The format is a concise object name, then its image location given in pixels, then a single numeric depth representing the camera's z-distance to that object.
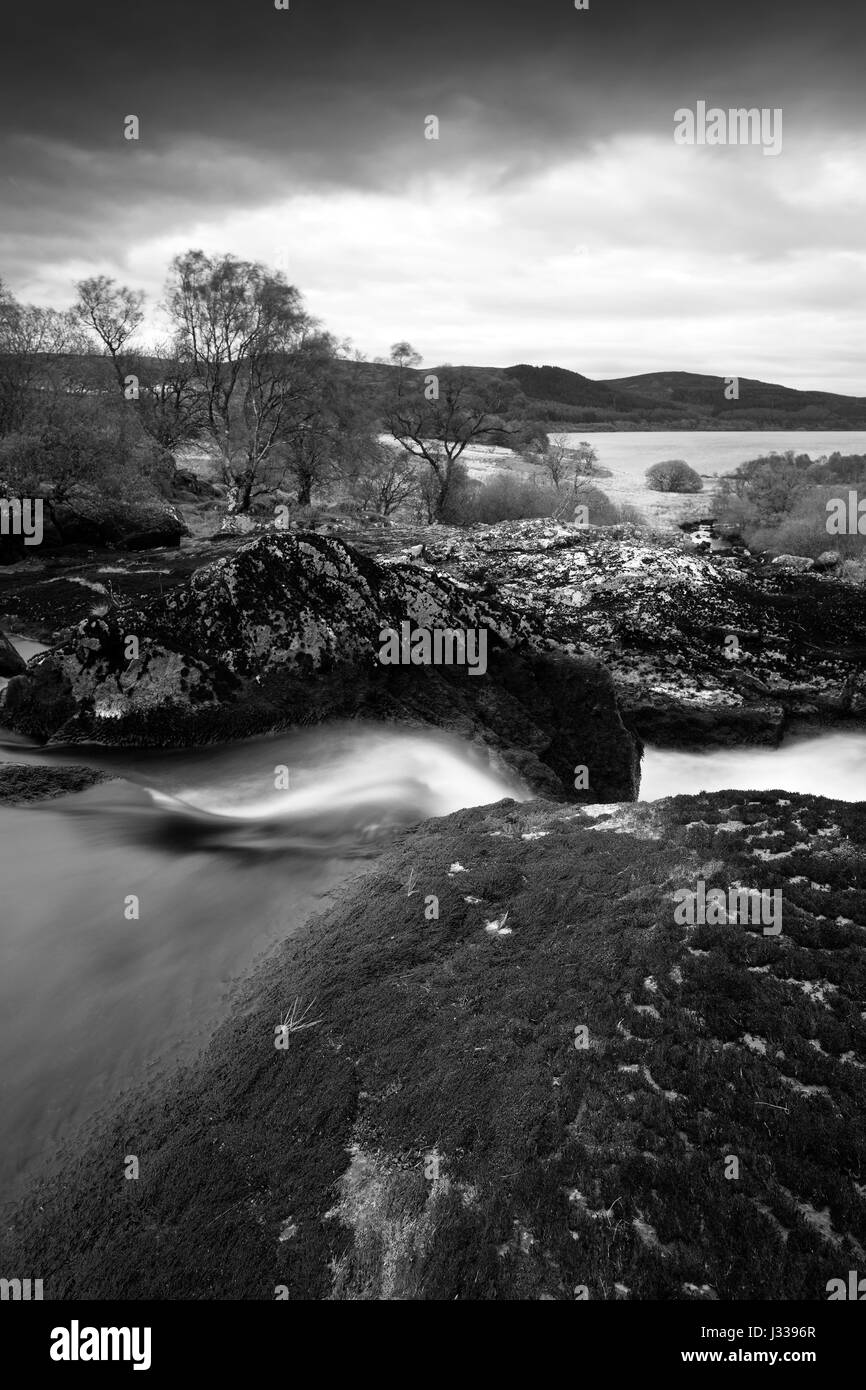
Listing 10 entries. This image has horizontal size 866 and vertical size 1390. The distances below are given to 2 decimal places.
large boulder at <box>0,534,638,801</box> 8.90
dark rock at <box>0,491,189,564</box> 25.06
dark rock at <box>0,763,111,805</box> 7.71
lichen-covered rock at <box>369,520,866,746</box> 12.22
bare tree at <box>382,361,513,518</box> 36.53
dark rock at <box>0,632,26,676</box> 12.45
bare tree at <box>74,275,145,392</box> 46.75
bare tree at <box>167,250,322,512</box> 36.66
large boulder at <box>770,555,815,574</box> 22.94
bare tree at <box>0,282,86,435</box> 31.42
